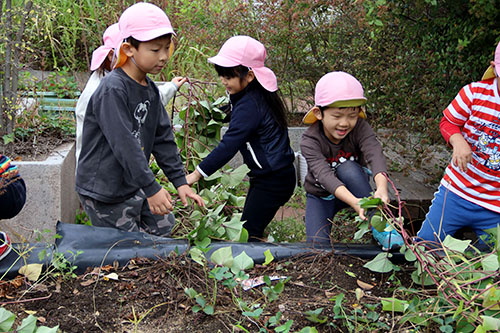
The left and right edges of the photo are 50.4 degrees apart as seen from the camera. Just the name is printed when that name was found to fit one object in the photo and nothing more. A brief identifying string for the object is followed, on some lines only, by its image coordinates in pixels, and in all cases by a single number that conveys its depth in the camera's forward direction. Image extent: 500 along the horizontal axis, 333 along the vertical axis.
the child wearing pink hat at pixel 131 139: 2.41
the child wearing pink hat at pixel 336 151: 2.65
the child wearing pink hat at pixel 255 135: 3.09
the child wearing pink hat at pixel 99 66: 2.79
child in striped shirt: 2.60
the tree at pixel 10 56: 3.53
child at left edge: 2.03
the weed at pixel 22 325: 1.44
